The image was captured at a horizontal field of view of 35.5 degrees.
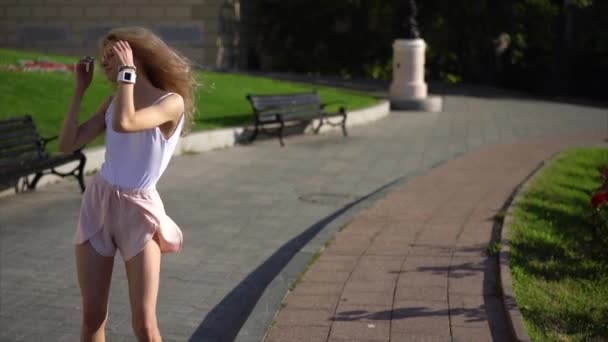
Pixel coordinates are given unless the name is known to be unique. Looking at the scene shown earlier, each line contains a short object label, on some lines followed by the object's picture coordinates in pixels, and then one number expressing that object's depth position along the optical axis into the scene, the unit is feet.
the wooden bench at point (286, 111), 52.60
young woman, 13.48
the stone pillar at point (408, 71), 79.46
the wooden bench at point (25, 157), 32.35
